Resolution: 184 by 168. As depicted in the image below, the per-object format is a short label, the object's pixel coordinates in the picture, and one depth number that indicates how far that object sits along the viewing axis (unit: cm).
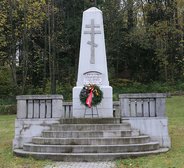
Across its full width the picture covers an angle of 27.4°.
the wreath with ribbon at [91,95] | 1257
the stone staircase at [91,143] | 959
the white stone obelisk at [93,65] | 1330
